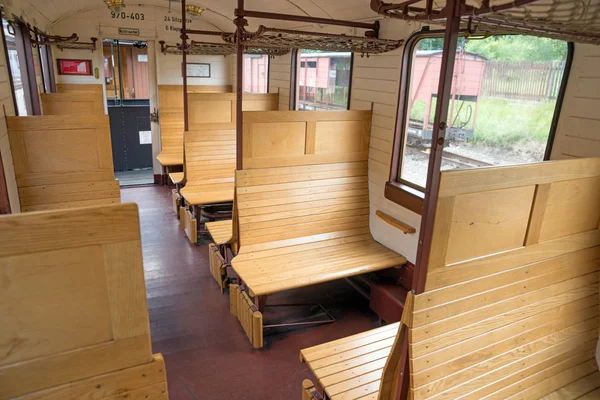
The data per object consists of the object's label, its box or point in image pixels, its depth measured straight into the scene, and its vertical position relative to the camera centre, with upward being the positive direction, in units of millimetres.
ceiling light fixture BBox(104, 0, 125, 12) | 4750 +739
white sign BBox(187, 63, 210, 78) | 8305 +85
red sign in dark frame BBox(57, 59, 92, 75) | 7162 +45
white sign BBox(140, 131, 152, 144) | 8800 -1309
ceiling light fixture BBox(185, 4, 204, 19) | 4979 +734
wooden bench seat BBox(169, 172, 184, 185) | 6181 -1506
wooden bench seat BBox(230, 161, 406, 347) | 3684 -1437
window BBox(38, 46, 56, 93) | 6164 +5
